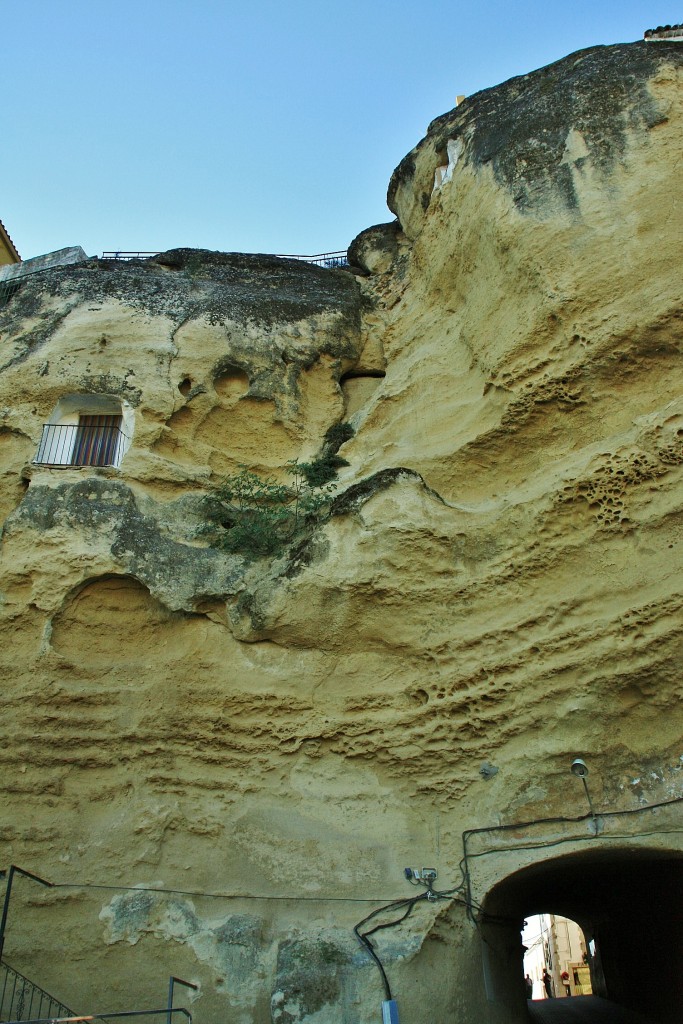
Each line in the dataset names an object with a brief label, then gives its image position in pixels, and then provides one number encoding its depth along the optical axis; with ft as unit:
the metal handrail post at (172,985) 19.17
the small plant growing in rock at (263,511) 27.30
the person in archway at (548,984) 75.63
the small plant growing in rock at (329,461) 30.53
